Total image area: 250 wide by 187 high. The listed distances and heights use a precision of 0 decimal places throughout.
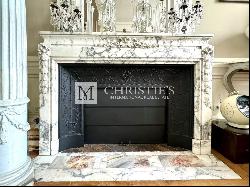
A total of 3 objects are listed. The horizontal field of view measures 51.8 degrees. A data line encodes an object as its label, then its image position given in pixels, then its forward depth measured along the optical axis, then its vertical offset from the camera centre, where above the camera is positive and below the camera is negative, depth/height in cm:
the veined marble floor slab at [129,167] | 197 -63
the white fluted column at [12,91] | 173 +0
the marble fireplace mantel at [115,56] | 232 +32
